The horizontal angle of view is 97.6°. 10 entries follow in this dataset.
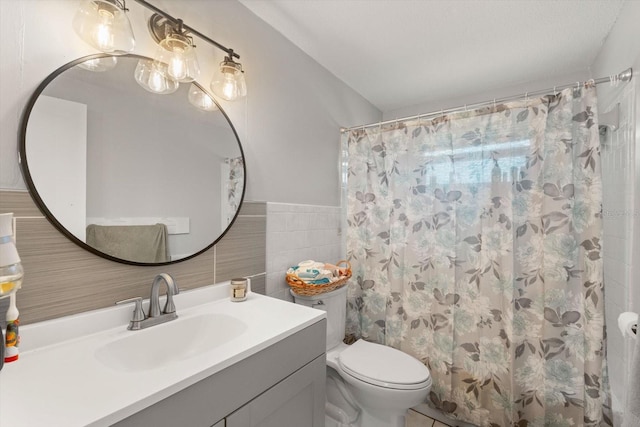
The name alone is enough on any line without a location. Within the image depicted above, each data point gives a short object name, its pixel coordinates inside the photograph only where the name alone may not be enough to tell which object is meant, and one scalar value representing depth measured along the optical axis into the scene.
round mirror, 0.85
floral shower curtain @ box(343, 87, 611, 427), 1.44
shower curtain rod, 1.35
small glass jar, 1.26
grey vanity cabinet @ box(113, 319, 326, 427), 0.66
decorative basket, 1.54
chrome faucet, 0.97
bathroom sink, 0.87
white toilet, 1.35
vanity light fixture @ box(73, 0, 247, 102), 0.92
